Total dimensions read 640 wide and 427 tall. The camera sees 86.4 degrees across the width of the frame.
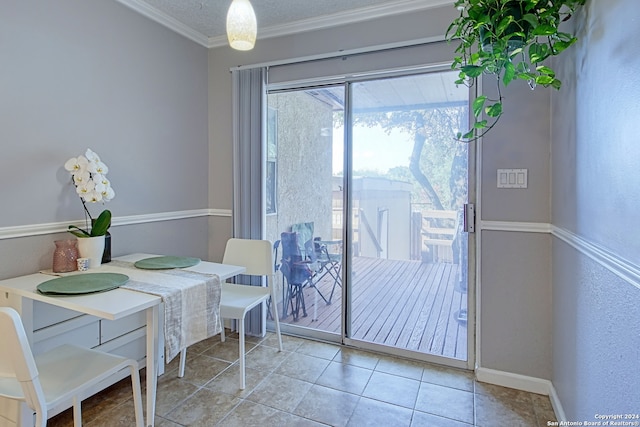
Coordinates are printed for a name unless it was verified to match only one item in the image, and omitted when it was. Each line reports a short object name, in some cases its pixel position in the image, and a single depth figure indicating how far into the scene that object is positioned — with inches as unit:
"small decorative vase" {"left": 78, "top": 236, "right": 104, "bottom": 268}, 74.7
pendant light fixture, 57.9
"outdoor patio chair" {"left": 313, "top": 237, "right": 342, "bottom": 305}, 106.0
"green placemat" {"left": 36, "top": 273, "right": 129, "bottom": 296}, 58.0
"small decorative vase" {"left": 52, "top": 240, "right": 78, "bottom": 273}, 72.3
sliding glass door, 92.4
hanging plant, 52.4
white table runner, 60.3
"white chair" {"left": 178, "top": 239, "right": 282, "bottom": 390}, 89.3
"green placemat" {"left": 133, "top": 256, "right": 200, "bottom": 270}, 76.7
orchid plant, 74.2
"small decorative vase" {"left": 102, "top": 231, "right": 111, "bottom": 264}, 81.5
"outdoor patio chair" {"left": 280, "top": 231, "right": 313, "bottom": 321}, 112.3
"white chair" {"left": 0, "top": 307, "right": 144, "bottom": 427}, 42.3
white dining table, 52.9
